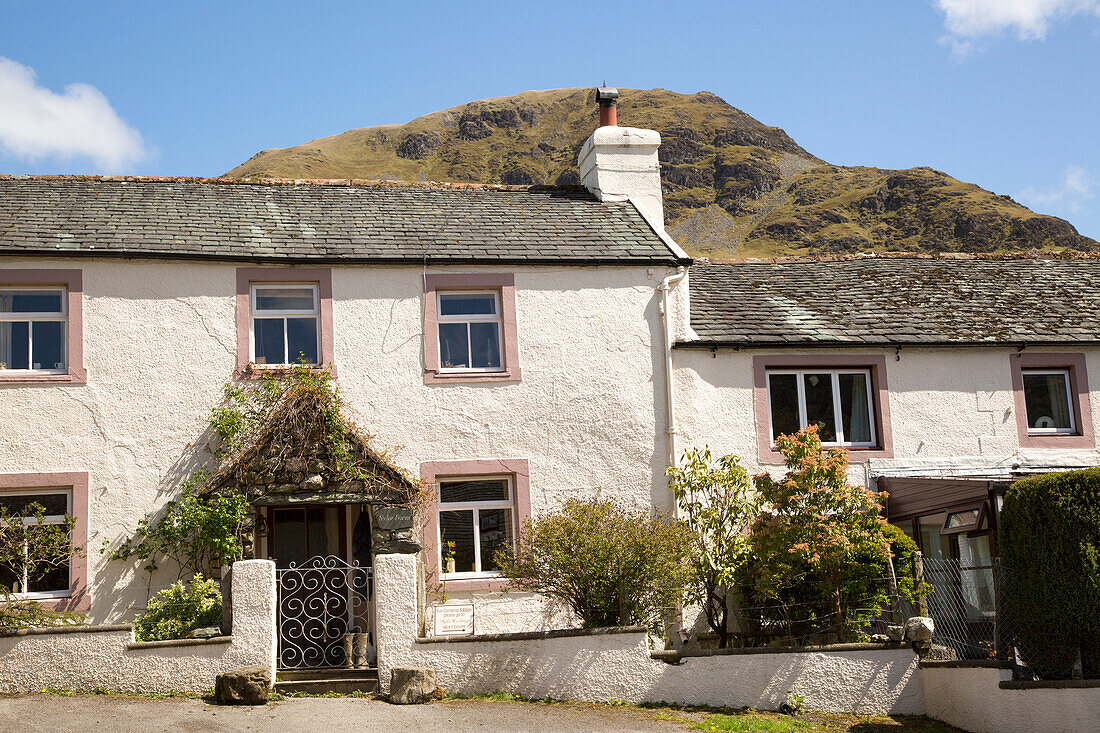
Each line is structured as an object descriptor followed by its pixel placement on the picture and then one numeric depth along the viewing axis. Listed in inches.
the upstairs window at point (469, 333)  592.1
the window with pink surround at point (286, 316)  571.2
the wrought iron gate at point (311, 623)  475.2
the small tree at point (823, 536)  495.2
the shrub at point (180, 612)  477.4
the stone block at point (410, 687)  435.5
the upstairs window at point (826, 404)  626.5
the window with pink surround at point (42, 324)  549.6
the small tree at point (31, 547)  508.7
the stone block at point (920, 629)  468.8
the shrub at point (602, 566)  475.2
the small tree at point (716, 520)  525.0
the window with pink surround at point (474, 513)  563.5
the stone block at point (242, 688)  425.4
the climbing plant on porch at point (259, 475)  520.1
